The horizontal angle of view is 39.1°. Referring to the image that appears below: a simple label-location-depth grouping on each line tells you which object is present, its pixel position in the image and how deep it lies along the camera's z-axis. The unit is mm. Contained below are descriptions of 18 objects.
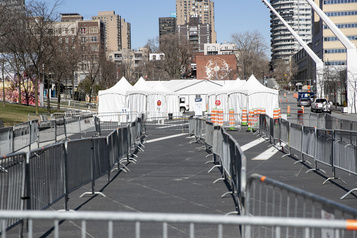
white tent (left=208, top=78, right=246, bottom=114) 43281
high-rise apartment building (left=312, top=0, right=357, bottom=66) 117312
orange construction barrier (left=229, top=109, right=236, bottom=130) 33594
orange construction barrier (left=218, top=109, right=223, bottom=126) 33562
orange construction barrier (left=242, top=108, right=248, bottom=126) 38031
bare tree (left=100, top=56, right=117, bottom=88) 91275
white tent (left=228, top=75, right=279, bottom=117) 41969
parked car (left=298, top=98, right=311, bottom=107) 75375
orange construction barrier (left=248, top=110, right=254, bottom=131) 32000
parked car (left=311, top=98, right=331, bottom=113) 55156
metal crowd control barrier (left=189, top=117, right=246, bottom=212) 8477
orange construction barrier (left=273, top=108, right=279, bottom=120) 37125
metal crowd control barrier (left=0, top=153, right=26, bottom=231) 6754
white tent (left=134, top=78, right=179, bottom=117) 46025
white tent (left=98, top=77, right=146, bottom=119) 45906
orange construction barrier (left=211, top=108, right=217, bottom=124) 34156
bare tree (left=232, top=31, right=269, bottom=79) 117762
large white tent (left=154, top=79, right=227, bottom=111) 58406
